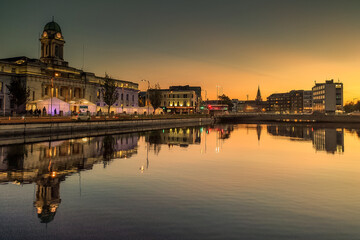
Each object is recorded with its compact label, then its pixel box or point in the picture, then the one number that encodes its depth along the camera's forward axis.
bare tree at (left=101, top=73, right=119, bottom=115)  89.00
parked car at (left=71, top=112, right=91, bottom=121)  62.32
